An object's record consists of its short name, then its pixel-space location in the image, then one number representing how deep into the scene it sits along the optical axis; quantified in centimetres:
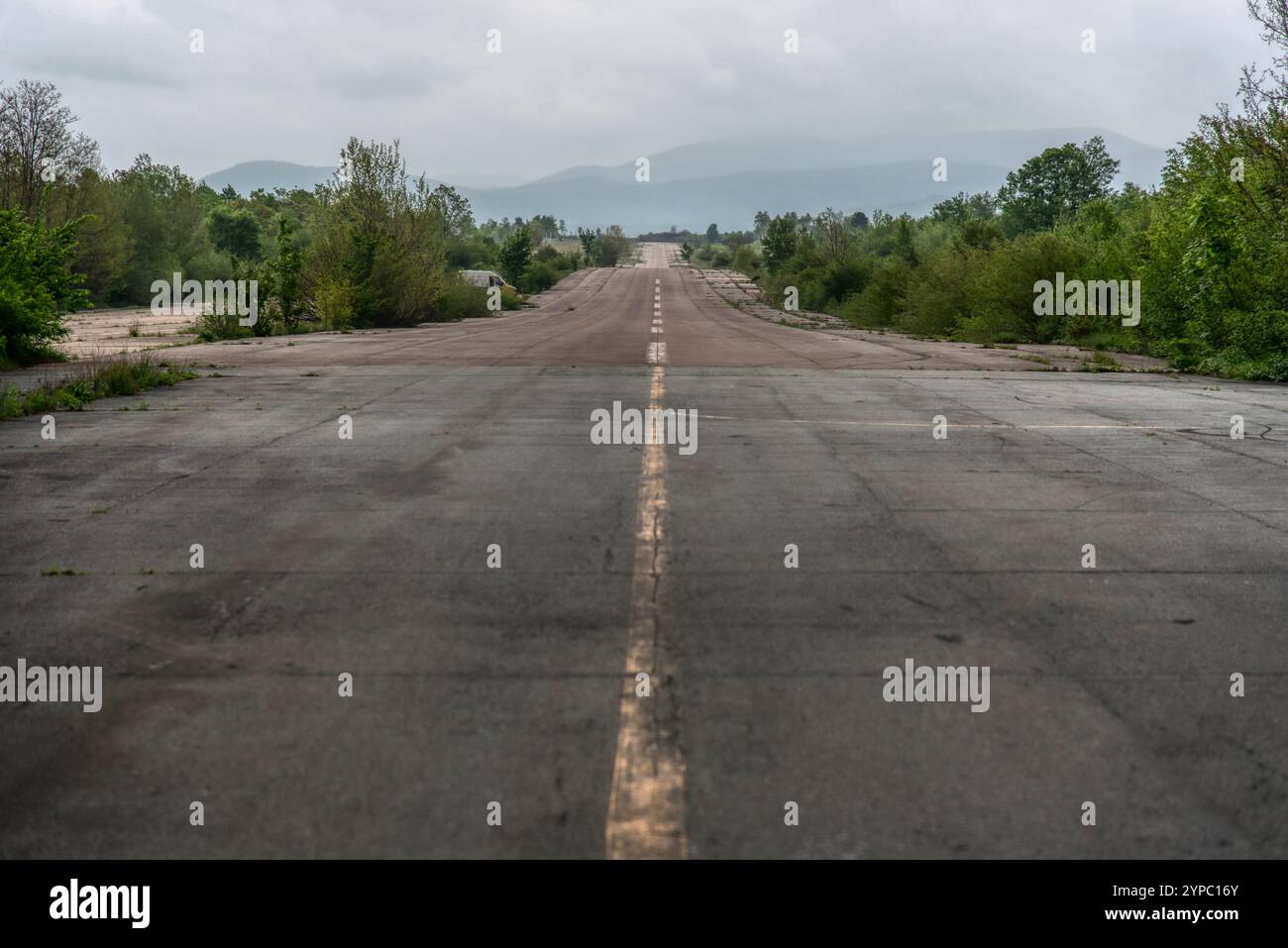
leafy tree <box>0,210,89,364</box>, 2136
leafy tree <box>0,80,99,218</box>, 5362
